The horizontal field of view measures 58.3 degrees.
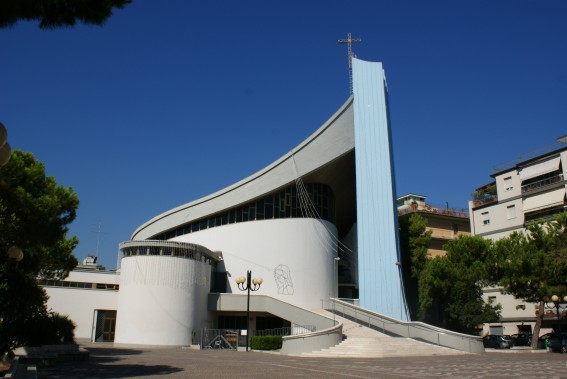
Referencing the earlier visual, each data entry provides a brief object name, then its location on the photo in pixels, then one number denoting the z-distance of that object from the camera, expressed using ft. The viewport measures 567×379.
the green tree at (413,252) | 117.39
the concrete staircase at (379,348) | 65.06
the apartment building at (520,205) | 117.19
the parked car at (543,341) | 93.22
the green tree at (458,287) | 95.17
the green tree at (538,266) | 79.77
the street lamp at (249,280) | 74.25
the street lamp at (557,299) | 75.10
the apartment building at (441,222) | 153.58
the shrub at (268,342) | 74.69
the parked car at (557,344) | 76.55
